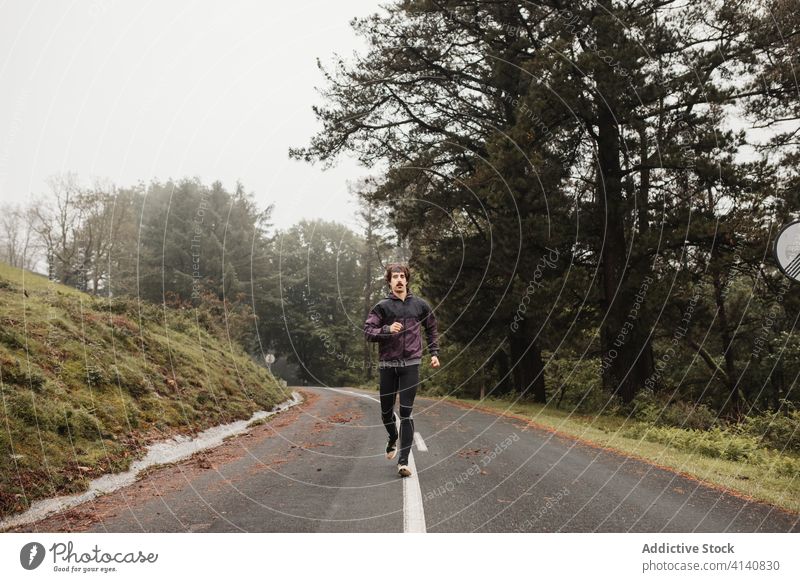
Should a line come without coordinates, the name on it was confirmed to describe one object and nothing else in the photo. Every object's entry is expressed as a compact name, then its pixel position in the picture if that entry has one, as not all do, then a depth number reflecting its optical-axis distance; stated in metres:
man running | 5.86
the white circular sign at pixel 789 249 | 4.06
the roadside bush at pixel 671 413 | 13.96
